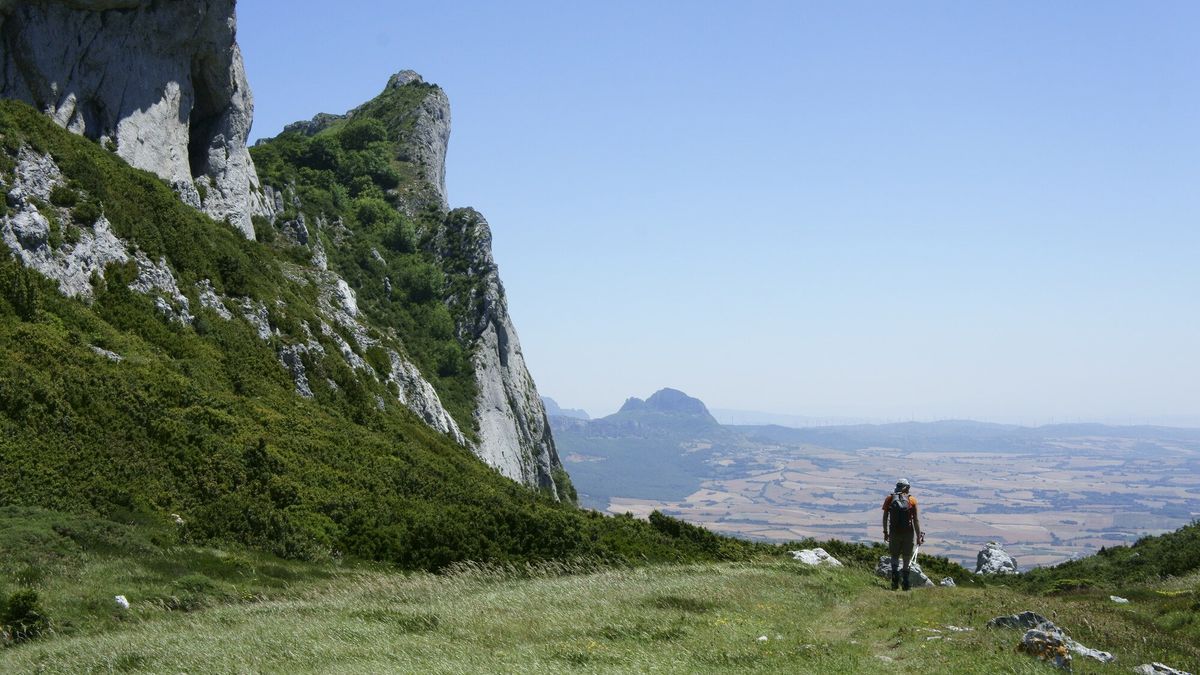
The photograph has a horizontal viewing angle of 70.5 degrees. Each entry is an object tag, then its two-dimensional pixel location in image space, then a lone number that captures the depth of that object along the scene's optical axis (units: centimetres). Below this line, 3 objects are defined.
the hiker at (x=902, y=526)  2175
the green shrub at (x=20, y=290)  3228
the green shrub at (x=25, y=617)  1513
